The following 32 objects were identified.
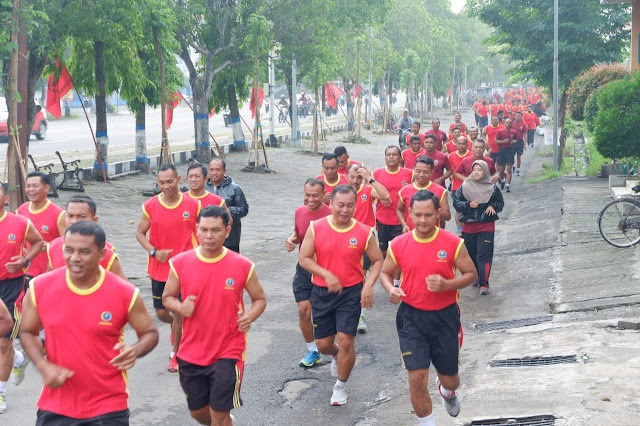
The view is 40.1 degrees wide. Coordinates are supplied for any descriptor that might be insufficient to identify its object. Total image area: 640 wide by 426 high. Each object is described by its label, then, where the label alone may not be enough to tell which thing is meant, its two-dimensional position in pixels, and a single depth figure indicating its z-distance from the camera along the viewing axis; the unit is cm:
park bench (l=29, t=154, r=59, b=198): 1768
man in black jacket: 917
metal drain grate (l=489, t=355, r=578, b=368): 770
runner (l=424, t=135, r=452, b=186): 1362
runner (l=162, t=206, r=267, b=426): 544
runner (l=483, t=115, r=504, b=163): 2141
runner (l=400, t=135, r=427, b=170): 1430
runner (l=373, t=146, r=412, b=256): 1066
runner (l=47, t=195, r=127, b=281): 630
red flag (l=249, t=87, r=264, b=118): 3059
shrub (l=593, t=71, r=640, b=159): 1467
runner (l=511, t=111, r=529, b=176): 2248
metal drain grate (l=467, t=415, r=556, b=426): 618
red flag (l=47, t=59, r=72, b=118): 2103
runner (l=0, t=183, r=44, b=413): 718
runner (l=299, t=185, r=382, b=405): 698
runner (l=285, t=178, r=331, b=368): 798
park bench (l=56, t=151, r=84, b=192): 1888
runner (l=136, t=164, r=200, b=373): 787
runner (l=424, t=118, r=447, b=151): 1988
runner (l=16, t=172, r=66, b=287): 794
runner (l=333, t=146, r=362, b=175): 1092
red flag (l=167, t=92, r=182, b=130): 2424
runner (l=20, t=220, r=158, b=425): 445
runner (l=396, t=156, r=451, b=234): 991
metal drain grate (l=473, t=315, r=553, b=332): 965
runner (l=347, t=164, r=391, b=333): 962
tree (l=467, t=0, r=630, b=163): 2423
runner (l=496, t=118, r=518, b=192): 2122
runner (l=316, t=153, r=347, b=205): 931
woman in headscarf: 1091
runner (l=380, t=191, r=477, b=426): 611
